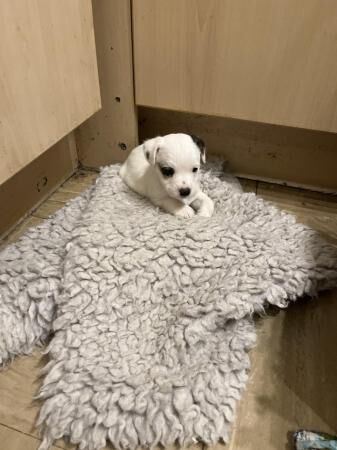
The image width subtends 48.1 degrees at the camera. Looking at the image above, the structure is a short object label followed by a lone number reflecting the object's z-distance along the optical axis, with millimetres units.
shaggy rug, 847
